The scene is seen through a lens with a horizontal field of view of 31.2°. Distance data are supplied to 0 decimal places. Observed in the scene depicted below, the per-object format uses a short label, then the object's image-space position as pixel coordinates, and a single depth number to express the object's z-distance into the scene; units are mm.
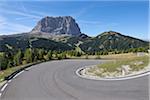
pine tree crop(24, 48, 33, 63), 57419
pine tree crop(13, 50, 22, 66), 63297
